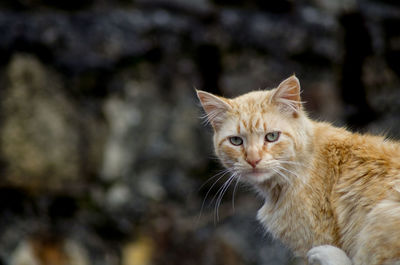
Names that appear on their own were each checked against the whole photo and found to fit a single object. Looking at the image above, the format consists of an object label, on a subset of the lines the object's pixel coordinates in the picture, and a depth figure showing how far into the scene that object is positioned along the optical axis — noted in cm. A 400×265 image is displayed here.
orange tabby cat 550
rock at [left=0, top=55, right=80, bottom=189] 1276
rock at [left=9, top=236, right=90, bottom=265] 1299
